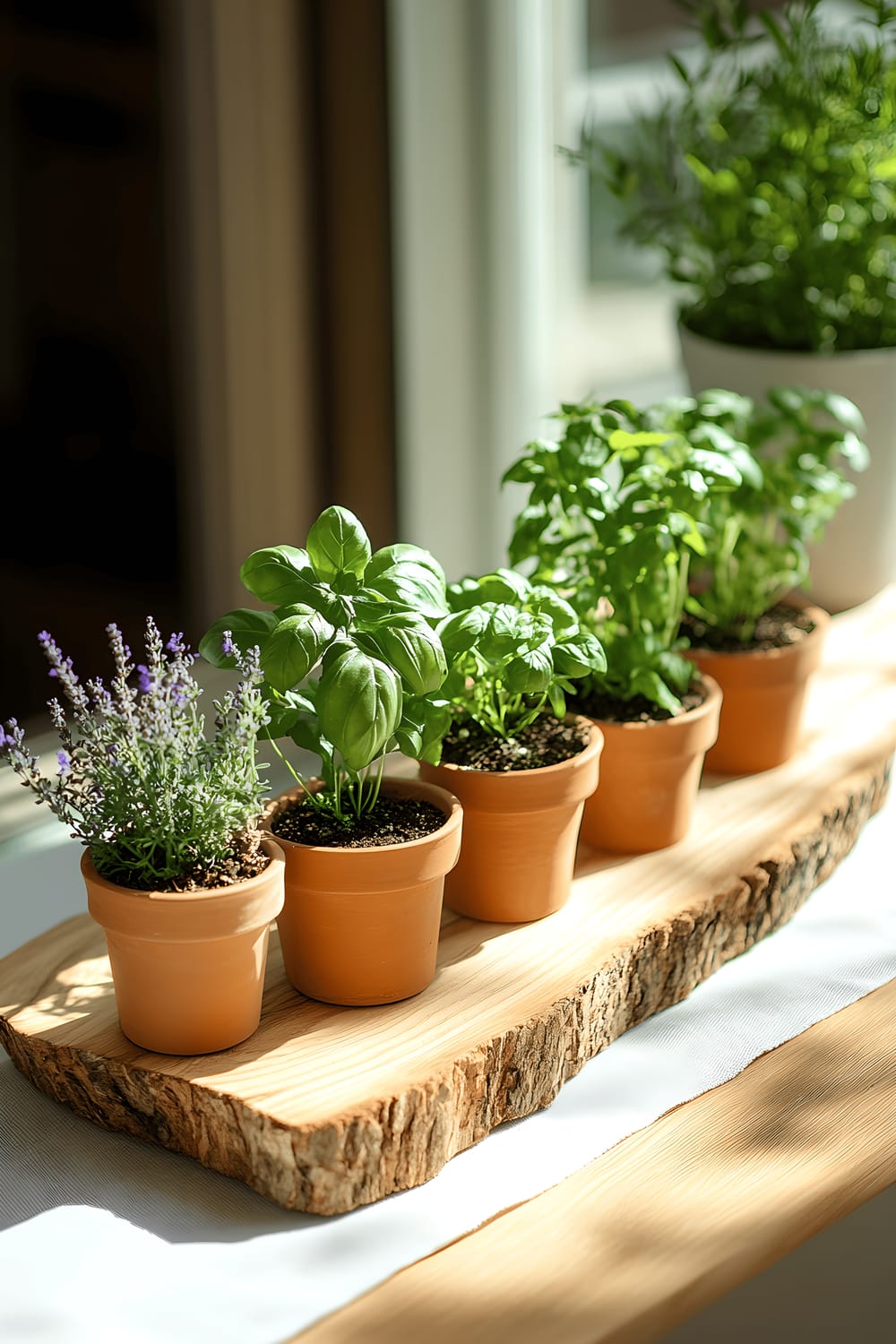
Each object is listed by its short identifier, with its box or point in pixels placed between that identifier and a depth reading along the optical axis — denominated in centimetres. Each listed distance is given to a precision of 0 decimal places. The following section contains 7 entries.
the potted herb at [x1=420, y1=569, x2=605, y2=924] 98
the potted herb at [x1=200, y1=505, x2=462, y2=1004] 89
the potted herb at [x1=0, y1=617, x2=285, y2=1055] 87
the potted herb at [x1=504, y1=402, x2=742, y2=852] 110
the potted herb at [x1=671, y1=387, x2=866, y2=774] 130
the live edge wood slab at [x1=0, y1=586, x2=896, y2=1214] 87
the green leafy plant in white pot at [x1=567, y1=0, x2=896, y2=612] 149
